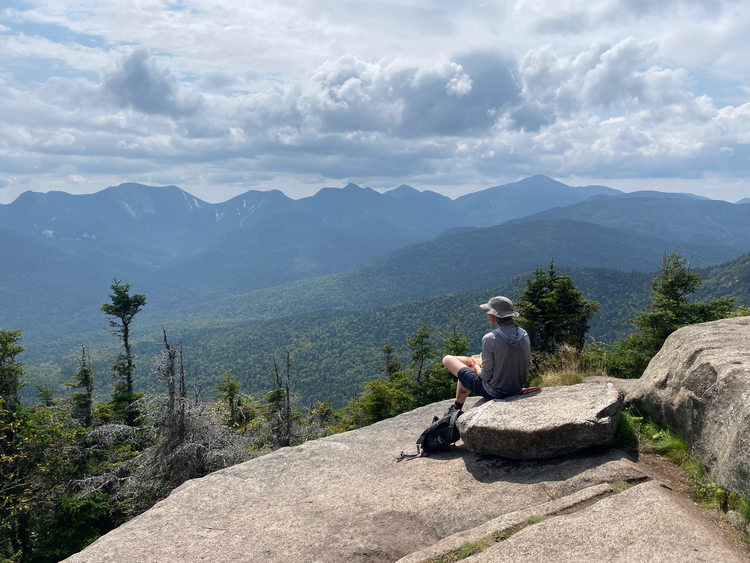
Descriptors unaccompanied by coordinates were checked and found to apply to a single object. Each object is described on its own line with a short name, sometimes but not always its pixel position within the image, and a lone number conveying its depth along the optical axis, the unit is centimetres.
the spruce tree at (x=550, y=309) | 2516
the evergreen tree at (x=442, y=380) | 2228
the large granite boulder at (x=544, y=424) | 644
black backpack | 805
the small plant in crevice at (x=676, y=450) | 494
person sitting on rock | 774
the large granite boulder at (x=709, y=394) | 511
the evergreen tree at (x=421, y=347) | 3262
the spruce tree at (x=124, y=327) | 2870
